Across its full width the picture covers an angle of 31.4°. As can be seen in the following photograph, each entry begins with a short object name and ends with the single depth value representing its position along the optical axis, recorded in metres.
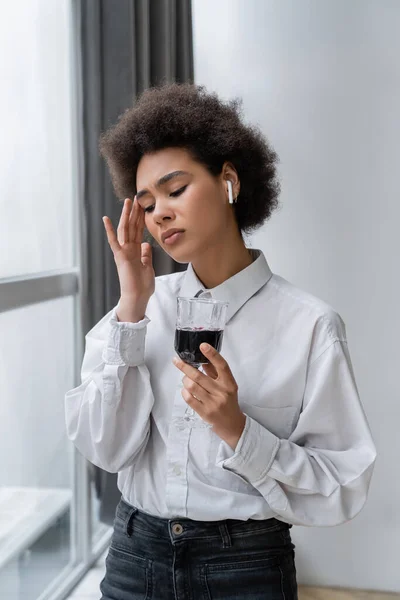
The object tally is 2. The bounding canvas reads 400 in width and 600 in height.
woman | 1.38
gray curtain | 2.29
